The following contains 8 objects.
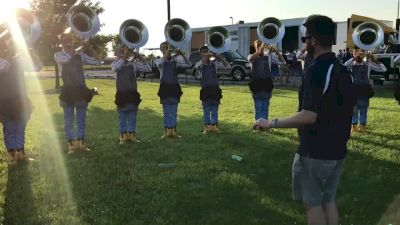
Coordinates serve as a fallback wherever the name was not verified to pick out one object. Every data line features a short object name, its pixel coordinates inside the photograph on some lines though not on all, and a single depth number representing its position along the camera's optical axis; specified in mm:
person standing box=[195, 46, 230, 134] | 9336
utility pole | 28188
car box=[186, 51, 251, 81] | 25312
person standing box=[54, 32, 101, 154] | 7637
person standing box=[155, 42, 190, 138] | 8969
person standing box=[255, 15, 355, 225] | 3352
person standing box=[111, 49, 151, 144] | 8398
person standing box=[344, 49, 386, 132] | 9453
